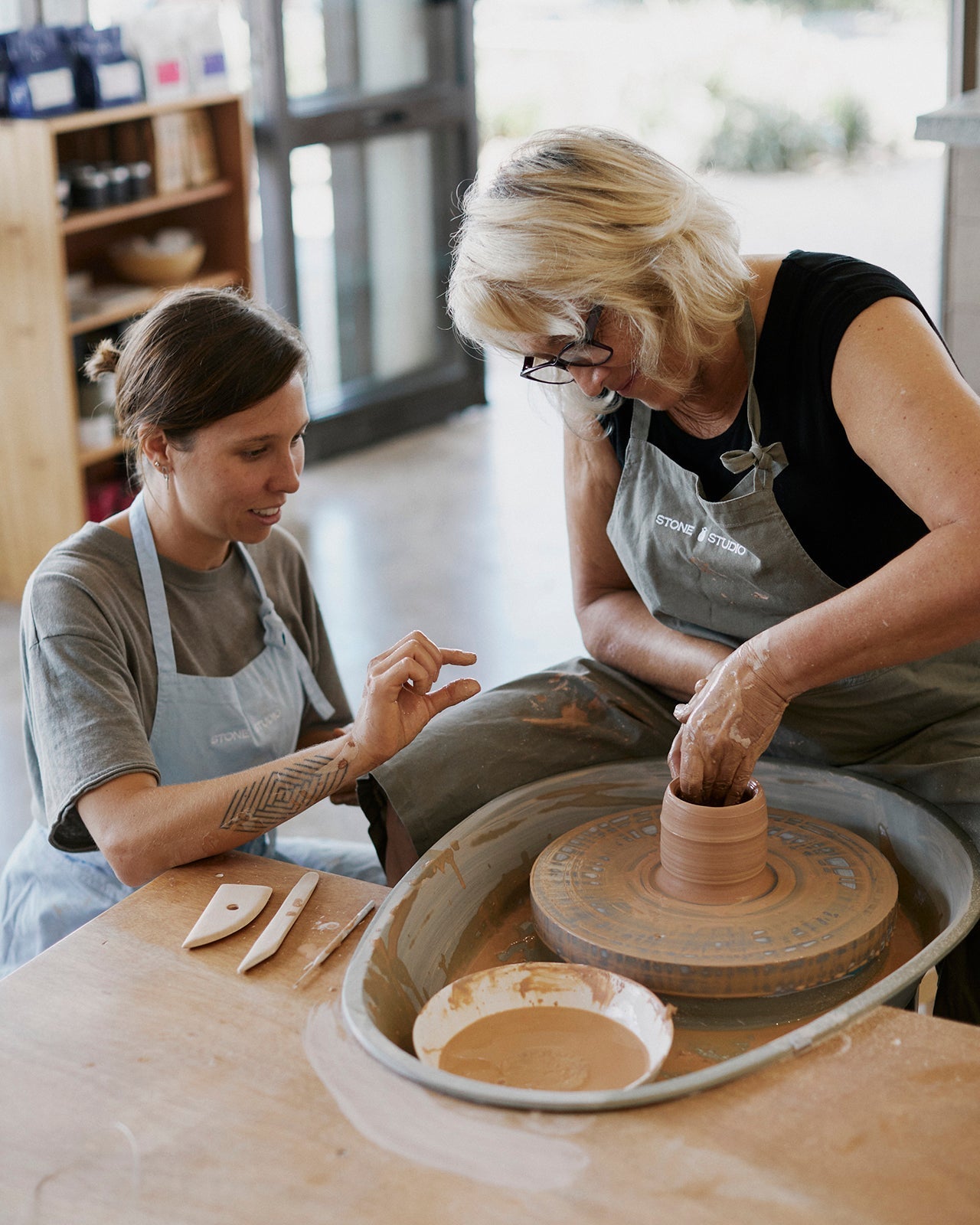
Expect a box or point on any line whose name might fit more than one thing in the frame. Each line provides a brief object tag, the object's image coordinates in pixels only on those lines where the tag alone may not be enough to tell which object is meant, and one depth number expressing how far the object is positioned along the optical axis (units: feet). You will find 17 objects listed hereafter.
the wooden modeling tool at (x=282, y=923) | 3.92
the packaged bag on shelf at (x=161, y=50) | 12.59
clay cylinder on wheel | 4.43
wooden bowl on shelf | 13.32
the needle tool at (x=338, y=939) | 3.89
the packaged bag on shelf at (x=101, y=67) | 11.96
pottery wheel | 4.12
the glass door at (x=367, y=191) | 15.33
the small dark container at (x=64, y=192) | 11.68
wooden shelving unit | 11.52
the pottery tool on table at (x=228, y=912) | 4.03
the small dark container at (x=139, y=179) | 12.73
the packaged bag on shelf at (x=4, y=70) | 11.46
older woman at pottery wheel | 4.47
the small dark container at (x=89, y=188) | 12.15
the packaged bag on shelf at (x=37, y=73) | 11.41
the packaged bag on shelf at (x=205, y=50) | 13.07
